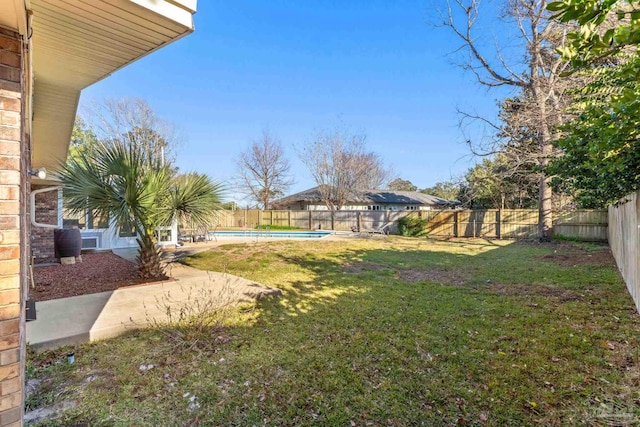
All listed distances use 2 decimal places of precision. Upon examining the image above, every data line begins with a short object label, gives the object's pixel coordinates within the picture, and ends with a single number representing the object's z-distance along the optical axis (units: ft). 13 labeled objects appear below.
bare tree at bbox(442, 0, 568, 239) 41.86
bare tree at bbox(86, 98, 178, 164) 66.33
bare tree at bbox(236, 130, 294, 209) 98.68
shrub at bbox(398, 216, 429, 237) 64.28
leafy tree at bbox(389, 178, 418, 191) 147.19
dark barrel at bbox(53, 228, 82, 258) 25.68
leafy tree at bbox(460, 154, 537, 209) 59.88
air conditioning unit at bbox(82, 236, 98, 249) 33.24
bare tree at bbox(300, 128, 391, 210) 81.87
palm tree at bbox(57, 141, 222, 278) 17.19
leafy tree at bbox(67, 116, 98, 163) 62.85
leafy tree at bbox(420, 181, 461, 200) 118.84
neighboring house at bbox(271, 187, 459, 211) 93.20
